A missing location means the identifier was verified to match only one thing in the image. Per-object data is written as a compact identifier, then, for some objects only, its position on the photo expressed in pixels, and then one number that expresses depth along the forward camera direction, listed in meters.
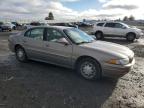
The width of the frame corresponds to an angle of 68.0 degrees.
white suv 9.31
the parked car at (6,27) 17.56
